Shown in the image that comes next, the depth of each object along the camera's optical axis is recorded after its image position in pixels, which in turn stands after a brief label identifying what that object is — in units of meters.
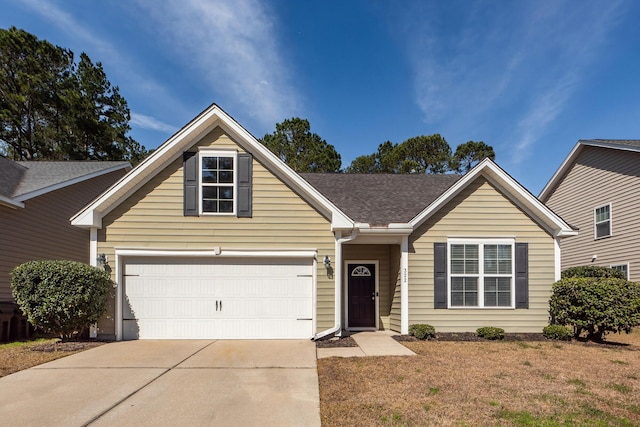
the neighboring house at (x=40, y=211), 10.66
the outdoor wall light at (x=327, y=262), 9.50
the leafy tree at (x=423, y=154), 32.72
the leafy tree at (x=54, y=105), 22.80
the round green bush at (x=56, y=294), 8.14
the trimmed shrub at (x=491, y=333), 9.68
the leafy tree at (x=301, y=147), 29.23
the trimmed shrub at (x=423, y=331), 9.59
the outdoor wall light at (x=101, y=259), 9.26
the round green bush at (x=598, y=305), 8.90
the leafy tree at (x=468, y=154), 32.81
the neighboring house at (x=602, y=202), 13.38
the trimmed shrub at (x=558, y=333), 9.62
